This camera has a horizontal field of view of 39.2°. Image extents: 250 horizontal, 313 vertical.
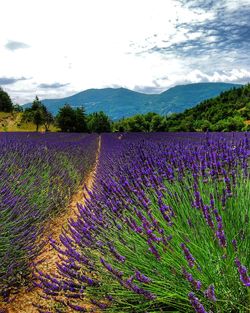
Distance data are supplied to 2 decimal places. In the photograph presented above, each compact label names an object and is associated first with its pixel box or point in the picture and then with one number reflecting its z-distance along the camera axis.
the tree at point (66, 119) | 53.44
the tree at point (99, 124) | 64.69
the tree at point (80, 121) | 55.41
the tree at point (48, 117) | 49.75
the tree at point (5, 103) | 61.42
